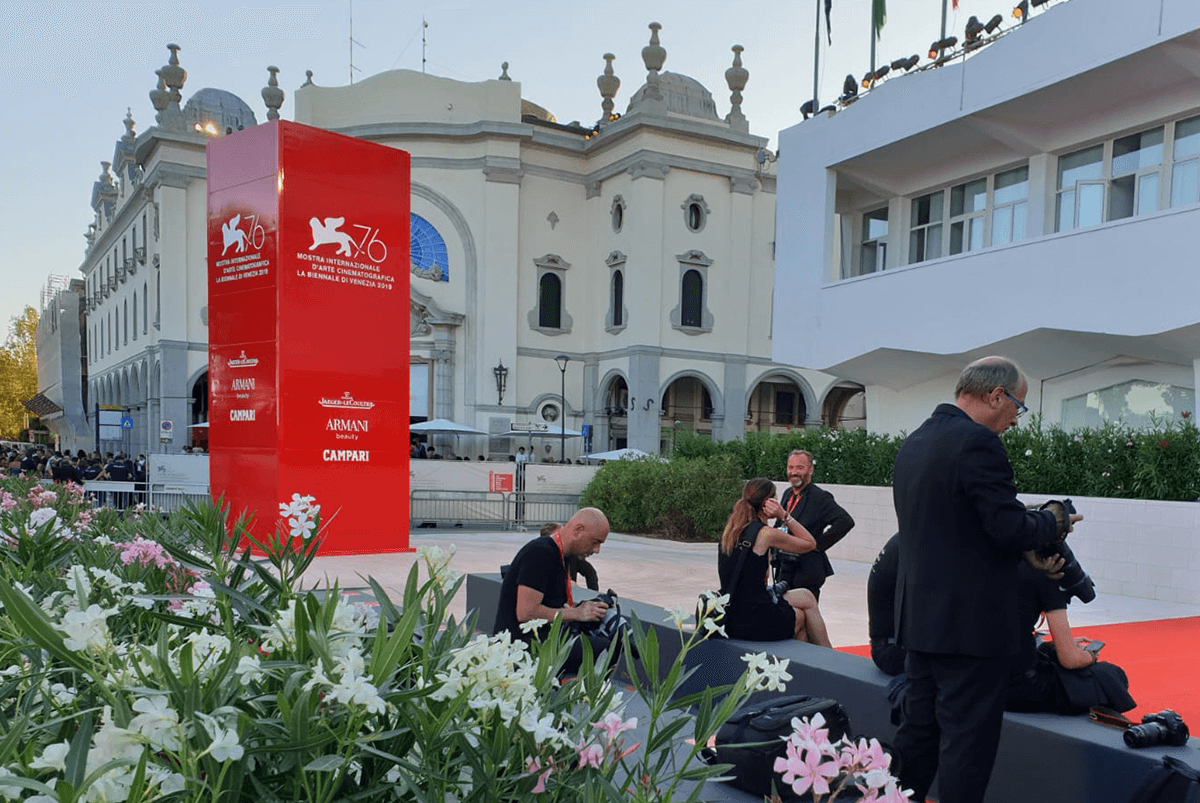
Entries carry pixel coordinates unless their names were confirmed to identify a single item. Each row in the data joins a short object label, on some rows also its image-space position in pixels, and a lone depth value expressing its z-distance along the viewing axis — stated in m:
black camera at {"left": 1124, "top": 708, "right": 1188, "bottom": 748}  3.18
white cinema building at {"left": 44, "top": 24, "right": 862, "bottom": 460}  35.03
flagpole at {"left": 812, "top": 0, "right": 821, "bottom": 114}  17.58
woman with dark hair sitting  4.96
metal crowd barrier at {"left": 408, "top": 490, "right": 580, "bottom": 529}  20.02
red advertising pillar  10.01
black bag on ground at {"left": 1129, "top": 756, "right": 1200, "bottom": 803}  2.94
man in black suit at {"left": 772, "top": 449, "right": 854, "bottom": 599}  6.18
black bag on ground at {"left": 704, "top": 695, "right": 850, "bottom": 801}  3.60
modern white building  11.86
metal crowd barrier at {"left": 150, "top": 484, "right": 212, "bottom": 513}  13.49
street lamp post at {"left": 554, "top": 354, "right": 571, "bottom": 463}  32.56
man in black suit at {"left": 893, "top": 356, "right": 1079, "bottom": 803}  3.03
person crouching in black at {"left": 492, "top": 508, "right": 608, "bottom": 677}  4.50
